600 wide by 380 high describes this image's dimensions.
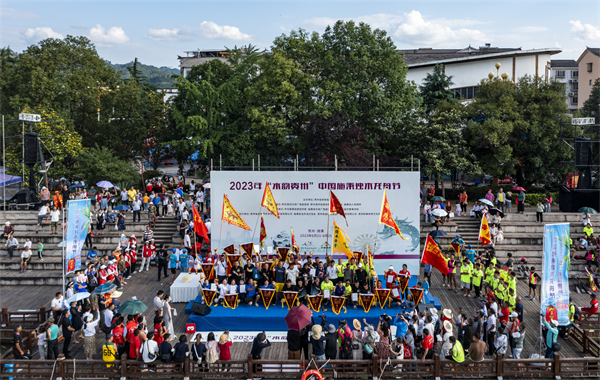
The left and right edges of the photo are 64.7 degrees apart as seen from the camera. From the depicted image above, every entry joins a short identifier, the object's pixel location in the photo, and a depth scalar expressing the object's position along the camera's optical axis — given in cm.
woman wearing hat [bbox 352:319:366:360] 1246
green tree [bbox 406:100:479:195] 2998
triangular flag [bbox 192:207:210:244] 1872
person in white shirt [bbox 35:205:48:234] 2364
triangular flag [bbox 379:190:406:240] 1742
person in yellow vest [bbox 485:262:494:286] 1695
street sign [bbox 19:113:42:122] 2575
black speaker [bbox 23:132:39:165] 2634
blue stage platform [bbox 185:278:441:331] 1555
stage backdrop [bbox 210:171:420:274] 2039
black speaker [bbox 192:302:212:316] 1565
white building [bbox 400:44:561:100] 4538
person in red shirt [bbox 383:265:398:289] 1645
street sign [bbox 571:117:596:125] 2698
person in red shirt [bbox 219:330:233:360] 1207
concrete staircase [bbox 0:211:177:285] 2050
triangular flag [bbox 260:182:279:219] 1889
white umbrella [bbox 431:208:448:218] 2273
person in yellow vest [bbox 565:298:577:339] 1437
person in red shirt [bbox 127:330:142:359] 1235
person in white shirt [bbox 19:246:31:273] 2080
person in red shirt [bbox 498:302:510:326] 1403
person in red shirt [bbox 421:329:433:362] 1231
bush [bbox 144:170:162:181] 4250
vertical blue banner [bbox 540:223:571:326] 1306
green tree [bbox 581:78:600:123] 4475
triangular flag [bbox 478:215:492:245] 1919
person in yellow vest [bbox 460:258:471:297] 1812
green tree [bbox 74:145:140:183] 3109
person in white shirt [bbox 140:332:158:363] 1205
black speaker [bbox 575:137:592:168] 2659
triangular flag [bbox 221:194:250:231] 1880
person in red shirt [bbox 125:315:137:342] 1258
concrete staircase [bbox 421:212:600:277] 2316
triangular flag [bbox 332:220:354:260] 1745
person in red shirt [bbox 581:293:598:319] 1636
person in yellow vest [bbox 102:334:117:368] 1221
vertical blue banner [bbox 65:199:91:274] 1570
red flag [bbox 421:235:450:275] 1641
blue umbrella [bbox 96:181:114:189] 2728
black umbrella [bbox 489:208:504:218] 2328
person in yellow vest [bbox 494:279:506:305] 1566
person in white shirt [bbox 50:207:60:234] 2300
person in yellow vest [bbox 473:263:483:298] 1777
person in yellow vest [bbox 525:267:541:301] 1802
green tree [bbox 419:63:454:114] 3738
